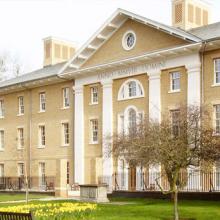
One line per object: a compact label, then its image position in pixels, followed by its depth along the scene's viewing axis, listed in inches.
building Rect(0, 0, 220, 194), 1290.6
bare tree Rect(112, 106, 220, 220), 761.6
